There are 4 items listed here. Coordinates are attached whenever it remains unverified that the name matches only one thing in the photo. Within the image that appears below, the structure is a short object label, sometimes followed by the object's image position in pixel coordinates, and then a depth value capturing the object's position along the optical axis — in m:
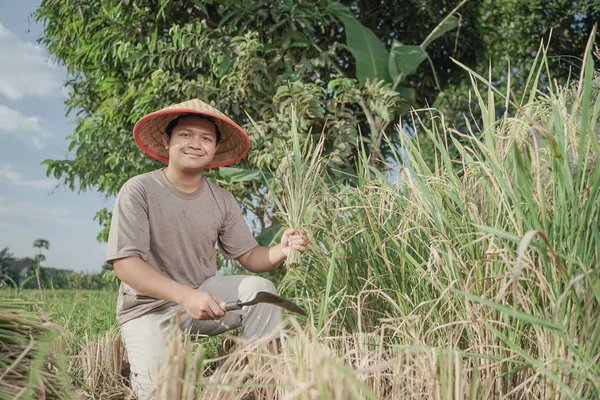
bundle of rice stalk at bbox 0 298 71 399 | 1.16
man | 2.19
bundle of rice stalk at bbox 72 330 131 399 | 2.22
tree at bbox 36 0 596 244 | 4.64
